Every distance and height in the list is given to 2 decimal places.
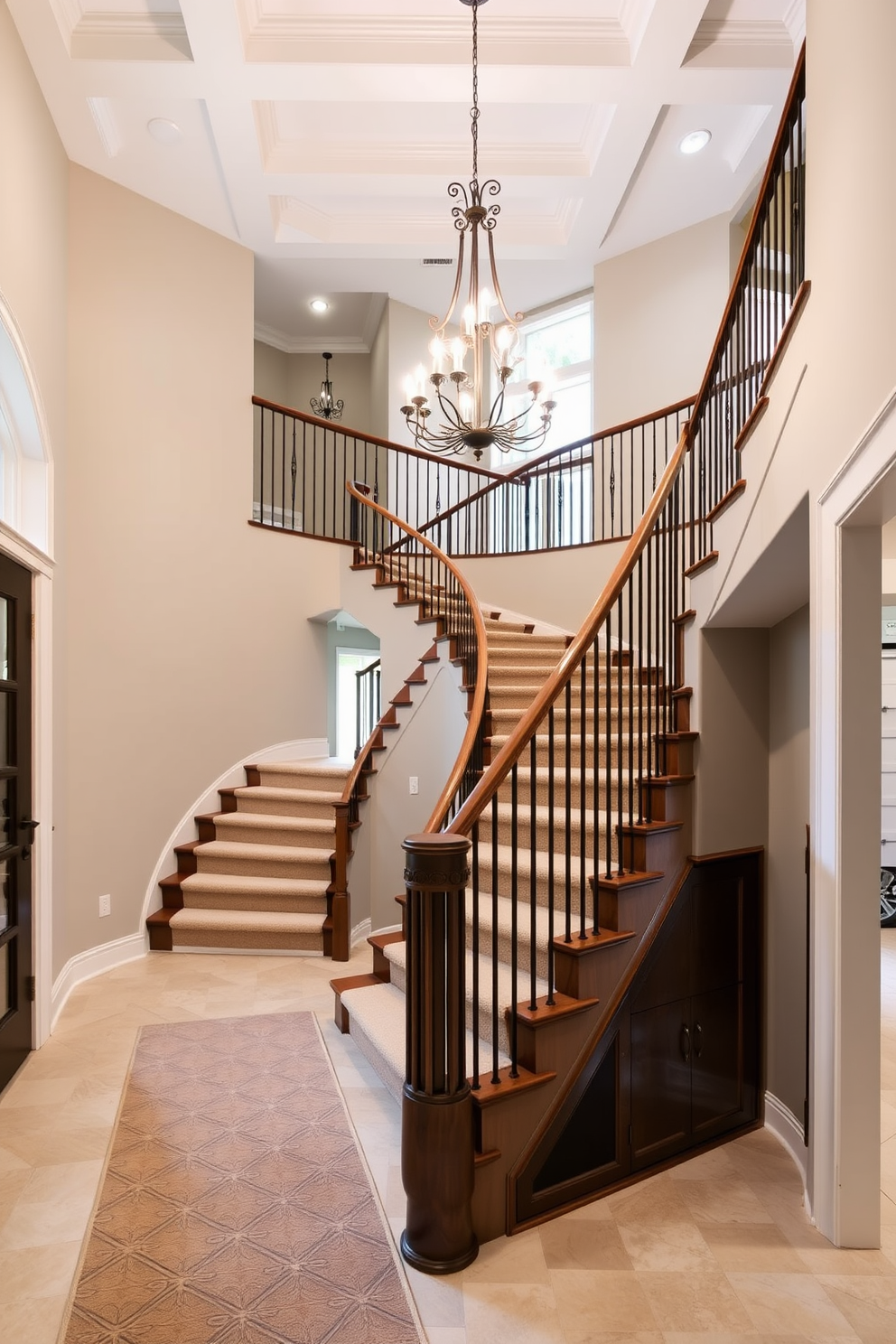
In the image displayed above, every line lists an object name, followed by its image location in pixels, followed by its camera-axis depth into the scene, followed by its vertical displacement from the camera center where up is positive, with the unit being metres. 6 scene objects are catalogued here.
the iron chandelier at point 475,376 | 4.12 +1.66
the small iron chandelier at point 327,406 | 9.49 +3.25
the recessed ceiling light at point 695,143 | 5.66 +3.90
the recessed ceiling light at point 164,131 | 4.87 +3.46
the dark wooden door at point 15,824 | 3.30 -0.70
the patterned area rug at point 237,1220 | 1.99 -1.73
